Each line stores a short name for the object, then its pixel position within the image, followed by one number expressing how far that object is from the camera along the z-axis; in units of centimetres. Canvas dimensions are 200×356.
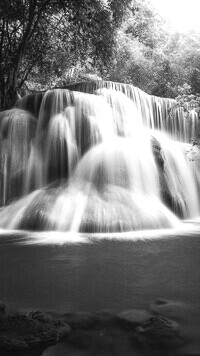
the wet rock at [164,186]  973
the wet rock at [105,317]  291
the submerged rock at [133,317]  290
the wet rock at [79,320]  284
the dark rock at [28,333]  235
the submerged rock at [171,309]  308
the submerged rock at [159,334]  250
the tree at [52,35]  1469
